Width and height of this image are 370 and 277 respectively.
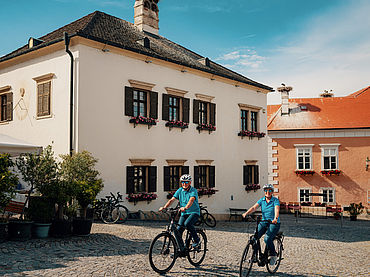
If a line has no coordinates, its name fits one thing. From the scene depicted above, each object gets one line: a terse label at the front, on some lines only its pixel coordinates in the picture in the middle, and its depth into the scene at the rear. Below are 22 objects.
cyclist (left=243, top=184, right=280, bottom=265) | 7.74
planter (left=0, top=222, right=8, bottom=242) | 10.12
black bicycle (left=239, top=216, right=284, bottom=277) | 7.38
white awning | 13.45
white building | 16.02
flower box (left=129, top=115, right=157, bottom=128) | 17.20
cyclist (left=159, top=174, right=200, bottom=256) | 8.00
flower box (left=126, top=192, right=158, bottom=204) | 16.91
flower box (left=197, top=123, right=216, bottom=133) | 20.91
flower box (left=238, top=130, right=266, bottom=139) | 23.97
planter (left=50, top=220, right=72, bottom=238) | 10.94
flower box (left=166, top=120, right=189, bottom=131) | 19.05
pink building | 30.83
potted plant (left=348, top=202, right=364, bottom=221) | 27.99
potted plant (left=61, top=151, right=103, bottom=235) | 11.31
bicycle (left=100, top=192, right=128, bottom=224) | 14.95
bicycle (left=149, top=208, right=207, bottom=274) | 7.39
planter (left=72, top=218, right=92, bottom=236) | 11.24
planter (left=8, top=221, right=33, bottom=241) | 10.19
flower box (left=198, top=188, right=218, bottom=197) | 20.81
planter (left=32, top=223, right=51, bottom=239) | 10.63
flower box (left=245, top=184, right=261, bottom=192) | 24.41
